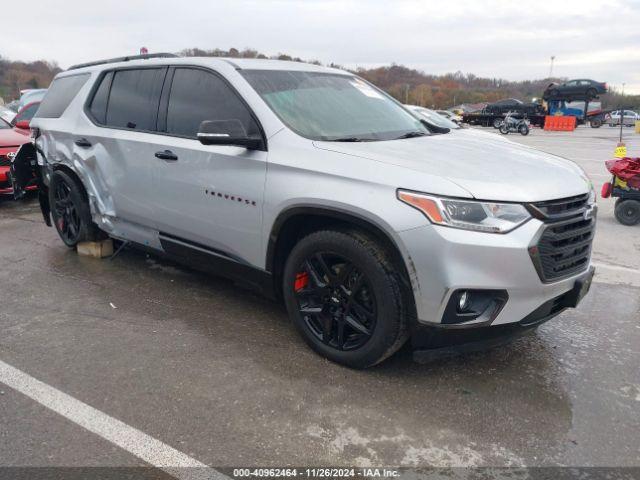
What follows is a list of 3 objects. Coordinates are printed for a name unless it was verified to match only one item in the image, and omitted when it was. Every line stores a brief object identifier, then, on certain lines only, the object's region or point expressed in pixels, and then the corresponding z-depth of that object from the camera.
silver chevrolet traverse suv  2.56
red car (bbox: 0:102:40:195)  7.84
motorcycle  28.27
